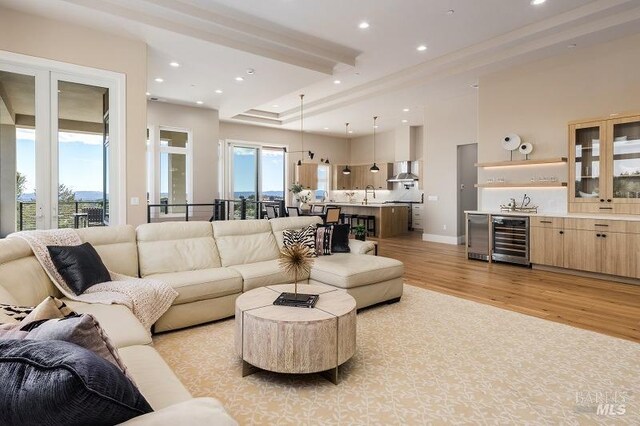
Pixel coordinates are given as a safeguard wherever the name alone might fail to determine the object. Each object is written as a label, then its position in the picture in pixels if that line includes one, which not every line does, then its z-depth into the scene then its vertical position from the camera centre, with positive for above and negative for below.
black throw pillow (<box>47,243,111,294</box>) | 2.78 -0.47
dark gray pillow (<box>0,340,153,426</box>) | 0.72 -0.37
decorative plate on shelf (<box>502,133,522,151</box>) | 6.21 +1.16
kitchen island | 9.57 -0.18
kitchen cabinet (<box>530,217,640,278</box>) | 4.71 -0.51
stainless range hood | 11.46 +1.11
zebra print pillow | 4.31 -0.35
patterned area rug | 2.01 -1.12
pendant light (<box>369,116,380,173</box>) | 10.48 +2.10
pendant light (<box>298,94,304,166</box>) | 9.16 +2.58
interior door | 8.36 +0.67
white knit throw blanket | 2.69 -0.65
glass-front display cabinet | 5.00 +0.62
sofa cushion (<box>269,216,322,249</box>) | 4.53 -0.20
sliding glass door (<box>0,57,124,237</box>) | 4.20 +0.72
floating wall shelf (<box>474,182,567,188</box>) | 5.77 +0.41
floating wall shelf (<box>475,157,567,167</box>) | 5.69 +0.78
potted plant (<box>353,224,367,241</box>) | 6.02 -0.43
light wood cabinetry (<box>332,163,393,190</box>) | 12.24 +1.09
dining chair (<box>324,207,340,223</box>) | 7.80 -0.15
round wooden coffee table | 2.25 -0.83
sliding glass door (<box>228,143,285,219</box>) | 10.92 +1.10
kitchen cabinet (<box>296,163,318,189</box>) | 12.25 +1.14
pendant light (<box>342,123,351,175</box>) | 11.49 +1.53
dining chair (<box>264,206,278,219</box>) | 8.97 -0.10
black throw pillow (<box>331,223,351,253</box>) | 4.51 -0.41
